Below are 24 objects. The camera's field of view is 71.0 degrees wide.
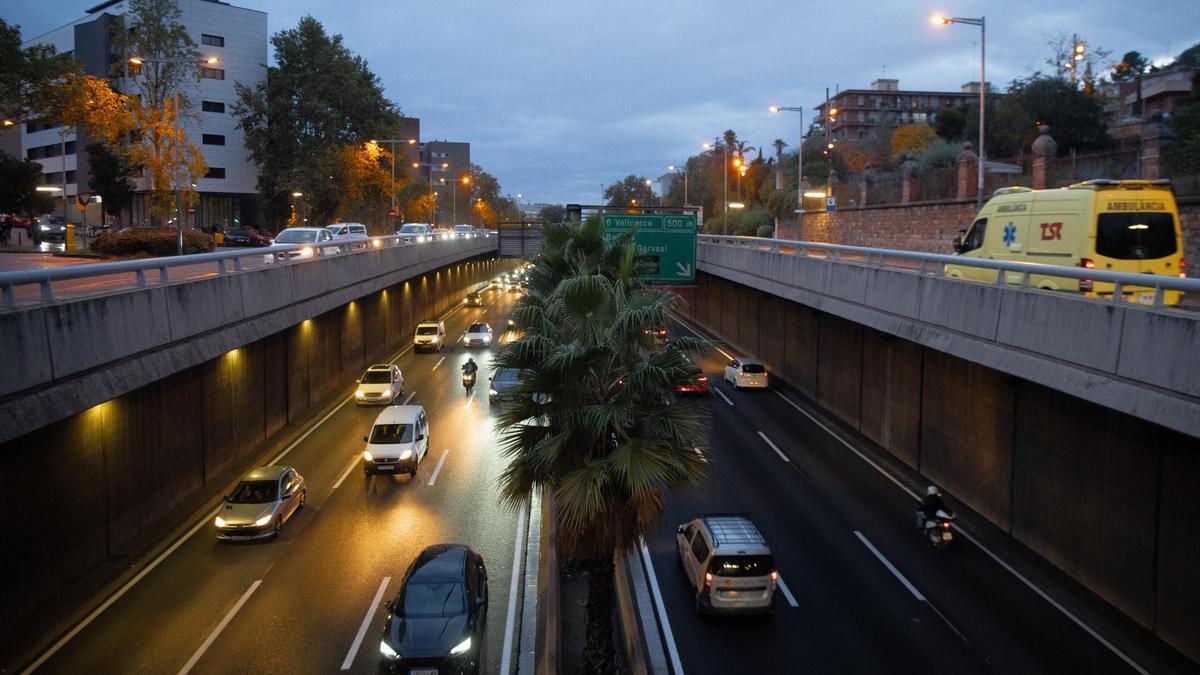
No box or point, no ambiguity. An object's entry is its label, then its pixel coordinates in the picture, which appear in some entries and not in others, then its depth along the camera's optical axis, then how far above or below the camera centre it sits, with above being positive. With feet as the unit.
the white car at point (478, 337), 157.17 -14.30
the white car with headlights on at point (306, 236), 115.14 +3.19
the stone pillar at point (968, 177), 112.88 +11.65
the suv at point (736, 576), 47.85 -17.89
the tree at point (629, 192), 452.76 +39.07
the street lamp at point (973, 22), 82.02 +23.65
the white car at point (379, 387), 103.50 -15.69
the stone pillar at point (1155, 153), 81.82 +10.96
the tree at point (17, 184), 202.59 +17.90
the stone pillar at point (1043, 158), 100.37 +12.84
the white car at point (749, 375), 114.73 -15.45
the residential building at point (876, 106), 382.22 +71.97
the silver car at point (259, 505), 59.41 -17.87
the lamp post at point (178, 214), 82.71 +4.63
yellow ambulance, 51.67 +2.13
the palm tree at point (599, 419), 34.96 -6.88
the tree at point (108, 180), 230.89 +21.57
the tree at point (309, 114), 218.79 +38.63
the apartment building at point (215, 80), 224.33 +48.87
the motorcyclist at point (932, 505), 60.03 -17.25
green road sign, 95.50 +2.39
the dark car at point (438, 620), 40.37 -18.08
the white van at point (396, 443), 74.69 -16.58
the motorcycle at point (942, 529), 59.52 -18.78
